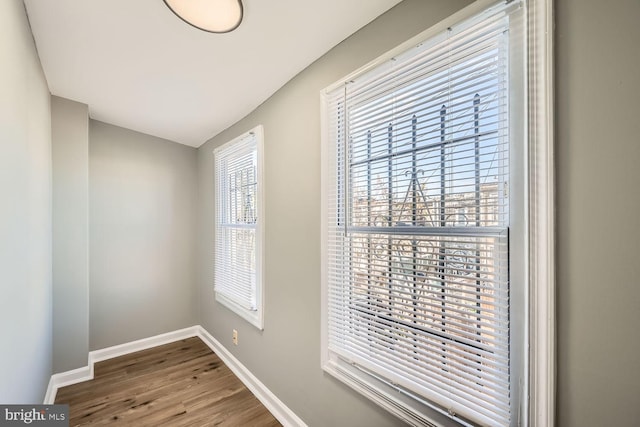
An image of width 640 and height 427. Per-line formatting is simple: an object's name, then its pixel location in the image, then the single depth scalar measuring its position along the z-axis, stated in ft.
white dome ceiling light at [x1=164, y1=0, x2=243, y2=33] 4.01
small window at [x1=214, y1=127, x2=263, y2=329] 7.20
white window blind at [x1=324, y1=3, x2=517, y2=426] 3.03
